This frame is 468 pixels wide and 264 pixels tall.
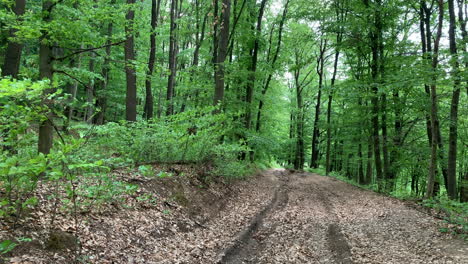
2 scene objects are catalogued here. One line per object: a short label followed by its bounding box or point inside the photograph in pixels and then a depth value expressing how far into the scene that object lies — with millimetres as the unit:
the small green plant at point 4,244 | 2287
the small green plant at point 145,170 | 3634
